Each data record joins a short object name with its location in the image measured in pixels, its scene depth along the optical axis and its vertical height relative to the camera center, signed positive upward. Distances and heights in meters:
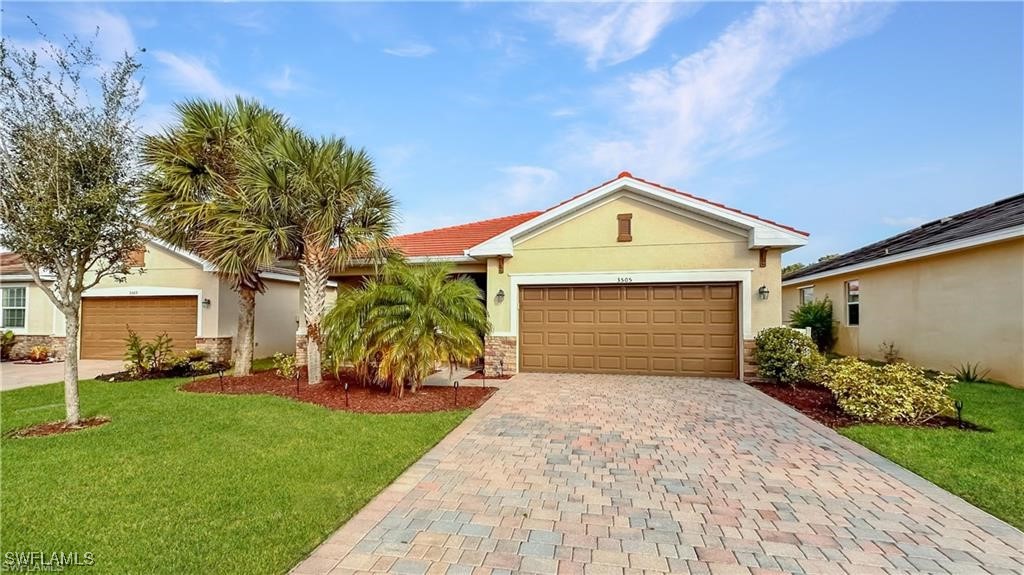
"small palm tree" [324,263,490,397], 8.56 -0.36
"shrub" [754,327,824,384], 9.75 -1.07
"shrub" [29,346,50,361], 15.33 -1.58
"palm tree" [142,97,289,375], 9.52 +2.75
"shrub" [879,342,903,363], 13.27 -1.37
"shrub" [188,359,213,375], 12.23 -1.65
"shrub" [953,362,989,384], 10.48 -1.60
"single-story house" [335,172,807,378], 10.83 +0.62
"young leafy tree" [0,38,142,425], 6.08 +2.08
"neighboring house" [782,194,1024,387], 9.88 +0.38
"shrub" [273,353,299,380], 11.06 -1.51
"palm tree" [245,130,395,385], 9.38 +2.29
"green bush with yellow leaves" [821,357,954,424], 7.00 -1.39
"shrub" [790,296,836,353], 17.00 -0.61
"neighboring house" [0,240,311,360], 14.62 -0.05
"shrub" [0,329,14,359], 16.02 -1.27
